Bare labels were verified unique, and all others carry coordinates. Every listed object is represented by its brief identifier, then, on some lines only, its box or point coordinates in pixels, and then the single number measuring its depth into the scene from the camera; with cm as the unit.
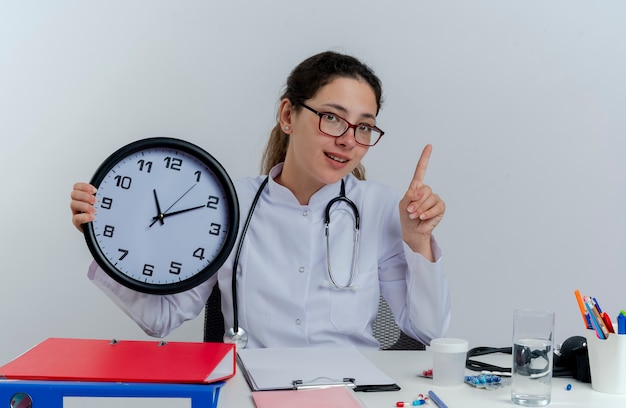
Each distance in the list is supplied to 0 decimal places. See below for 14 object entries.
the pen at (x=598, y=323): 146
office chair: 214
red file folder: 118
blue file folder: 116
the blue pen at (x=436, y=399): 135
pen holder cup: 145
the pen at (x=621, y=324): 144
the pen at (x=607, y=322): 147
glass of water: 138
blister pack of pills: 147
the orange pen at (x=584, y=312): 148
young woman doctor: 196
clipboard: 143
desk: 137
